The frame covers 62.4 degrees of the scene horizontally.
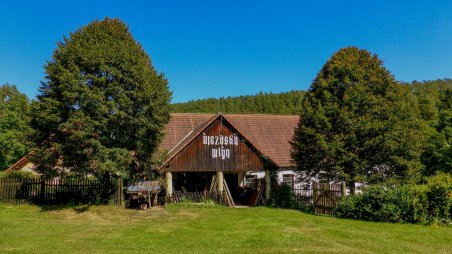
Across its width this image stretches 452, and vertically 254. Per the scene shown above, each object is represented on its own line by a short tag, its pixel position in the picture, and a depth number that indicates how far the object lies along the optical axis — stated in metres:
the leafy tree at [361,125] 19.53
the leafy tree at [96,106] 19.45
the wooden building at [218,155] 24.98
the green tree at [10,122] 42.50
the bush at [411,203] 16.70
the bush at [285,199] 23.24
